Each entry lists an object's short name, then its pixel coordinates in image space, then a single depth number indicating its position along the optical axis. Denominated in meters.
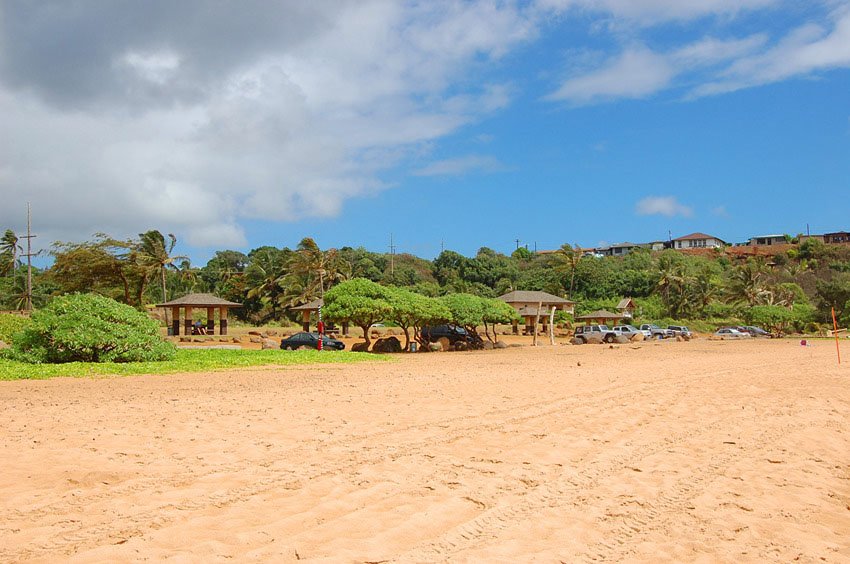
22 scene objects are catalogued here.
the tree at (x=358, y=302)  30.64
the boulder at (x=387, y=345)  34.44
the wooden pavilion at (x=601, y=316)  59.79
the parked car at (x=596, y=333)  45.47
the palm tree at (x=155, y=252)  46.06
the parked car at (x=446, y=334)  37.75
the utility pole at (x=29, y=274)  48.59
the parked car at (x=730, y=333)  53.94
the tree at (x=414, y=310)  31.59
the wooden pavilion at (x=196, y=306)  44.75
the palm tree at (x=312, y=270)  50.38
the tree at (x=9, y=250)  52.75
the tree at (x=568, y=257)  68.69
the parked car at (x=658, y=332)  51.12
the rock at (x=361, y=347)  34.62
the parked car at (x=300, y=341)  34.59
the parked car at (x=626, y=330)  47.09
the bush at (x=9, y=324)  29.07
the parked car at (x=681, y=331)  50.32
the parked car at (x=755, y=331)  55.86
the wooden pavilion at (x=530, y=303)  54.89
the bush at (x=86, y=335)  21.67
